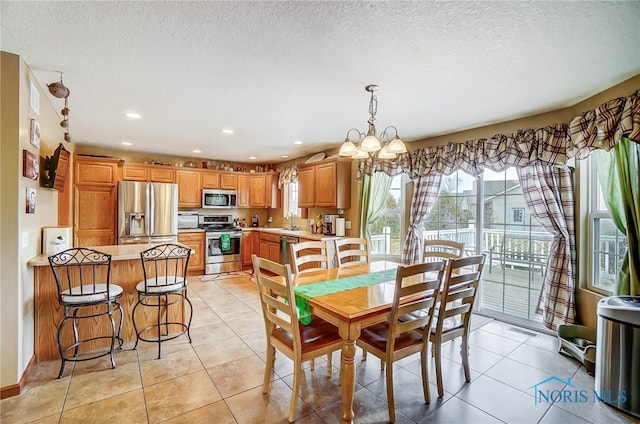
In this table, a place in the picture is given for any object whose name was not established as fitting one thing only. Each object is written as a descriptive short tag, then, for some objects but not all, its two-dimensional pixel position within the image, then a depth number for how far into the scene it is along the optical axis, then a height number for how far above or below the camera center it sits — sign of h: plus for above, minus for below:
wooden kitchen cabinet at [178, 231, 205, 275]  5.76 -0.77
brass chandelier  2.29 +0.51
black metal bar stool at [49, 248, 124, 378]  2.38 -0.72
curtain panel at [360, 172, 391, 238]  4.64 +0.22
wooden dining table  1.77 -0.64
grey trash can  2.02 -1.01
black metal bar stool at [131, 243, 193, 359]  2.77 -0.75
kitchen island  2.57 -0.90
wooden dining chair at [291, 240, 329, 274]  2.82 -0.45
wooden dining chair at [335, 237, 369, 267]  3.17 -0.45
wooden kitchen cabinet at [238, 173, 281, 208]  6.71 +0.43
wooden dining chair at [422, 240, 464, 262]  2.95 -0.36
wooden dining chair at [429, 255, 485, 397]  2.09 -0.72
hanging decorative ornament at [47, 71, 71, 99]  2.36 +0.97
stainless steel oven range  5.92 -0.76
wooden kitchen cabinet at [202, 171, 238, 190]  6.21 +0.64
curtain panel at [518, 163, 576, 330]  3.01 -0.23
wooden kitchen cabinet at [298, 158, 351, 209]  4.85 +0.46
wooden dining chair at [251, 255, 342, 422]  1.85 -0.87
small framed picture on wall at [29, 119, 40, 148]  2.41 +0.62
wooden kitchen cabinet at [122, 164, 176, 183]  5.38 +0.68
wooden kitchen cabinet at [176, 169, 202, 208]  5.92 +0.43
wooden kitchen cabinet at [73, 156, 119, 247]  4.88 +0.13
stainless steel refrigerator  5.05 -0.05
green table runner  2.09 -0.59
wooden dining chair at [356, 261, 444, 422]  1.85 -0.86
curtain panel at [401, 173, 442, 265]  4.09 +0.03
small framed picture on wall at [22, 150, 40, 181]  2.22 +0.34
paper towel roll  4.97 -0.27
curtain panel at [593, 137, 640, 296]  2.40 +0.06
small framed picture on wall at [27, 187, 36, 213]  2.36 +0.07
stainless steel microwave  6.20 +0.24
